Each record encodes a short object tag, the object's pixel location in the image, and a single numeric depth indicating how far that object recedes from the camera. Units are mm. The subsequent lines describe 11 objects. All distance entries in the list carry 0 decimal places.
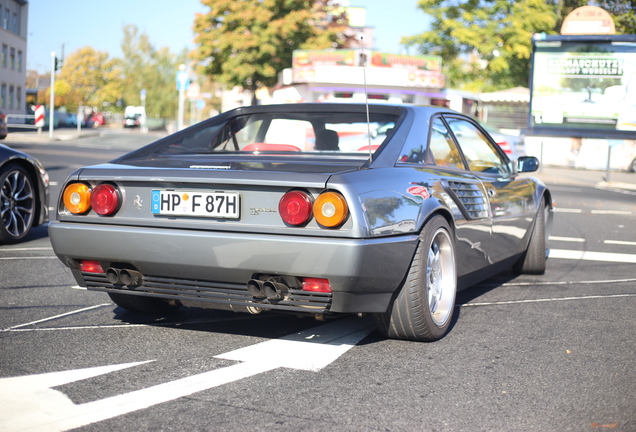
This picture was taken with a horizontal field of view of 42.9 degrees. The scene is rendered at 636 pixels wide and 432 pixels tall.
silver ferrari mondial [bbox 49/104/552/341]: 3547
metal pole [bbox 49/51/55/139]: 35275
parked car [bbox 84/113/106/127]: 79312
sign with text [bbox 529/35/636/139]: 25781
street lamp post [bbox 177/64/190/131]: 26156
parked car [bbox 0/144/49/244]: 7043
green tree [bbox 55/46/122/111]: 94062
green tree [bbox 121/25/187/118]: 88062
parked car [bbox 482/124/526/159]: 18156
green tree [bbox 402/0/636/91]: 38250
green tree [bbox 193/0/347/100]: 43969
